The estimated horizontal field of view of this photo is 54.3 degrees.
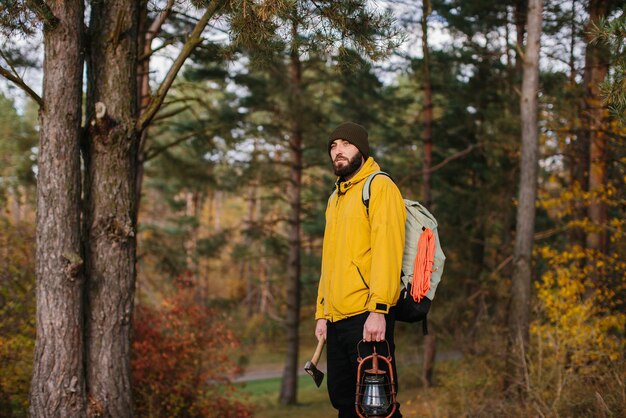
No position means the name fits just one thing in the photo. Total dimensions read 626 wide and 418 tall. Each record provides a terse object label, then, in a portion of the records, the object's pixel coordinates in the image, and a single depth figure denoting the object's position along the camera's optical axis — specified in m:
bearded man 3.43
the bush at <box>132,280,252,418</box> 8.30
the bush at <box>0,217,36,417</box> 6.42
